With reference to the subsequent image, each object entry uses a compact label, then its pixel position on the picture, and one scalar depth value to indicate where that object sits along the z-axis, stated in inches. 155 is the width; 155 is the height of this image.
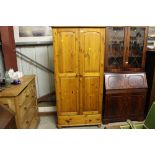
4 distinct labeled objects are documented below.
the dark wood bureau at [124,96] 92.4
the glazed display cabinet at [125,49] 90.9
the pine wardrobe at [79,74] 80.4
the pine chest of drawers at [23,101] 61.6
